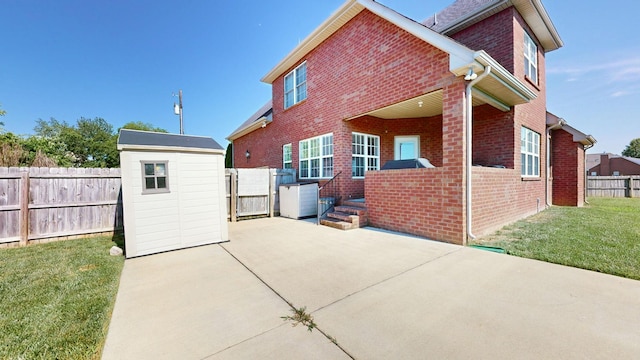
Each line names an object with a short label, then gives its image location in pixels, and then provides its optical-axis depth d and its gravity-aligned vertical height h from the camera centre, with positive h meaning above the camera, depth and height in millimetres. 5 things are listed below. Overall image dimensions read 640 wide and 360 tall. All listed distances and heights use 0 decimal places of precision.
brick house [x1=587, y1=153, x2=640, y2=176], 29828 +1365
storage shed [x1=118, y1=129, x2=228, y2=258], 4504 -226
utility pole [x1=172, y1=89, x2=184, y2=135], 11359 +3565
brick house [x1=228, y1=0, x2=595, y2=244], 5180 +2090
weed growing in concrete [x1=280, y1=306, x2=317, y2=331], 2234 -1398
